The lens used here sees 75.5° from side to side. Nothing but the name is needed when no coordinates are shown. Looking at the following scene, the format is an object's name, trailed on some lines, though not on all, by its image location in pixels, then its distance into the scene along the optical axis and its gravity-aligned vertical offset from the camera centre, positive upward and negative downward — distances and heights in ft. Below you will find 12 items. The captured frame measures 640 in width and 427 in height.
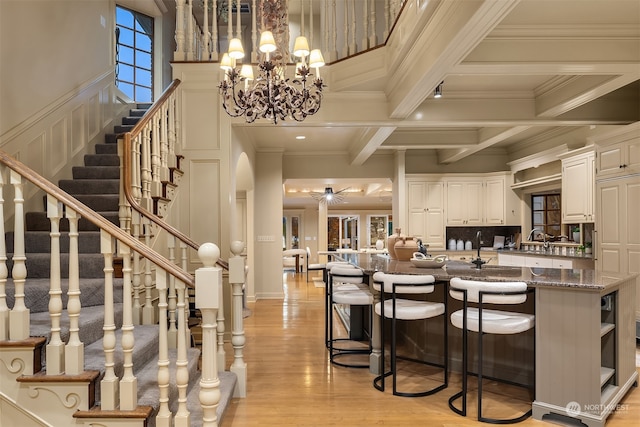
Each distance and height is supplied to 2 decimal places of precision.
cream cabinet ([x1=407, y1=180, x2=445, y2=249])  26.71 -0.14
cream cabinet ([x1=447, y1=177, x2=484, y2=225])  26.86 +0.88
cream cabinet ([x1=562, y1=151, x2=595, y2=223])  18.49 +1.21
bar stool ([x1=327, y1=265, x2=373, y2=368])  12.95 -2.54
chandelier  10.90 +3.54
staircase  7.29 -2.21
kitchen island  8.96 -2.99
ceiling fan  38.41 +1.92
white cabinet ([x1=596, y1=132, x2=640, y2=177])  14.80 +2.09
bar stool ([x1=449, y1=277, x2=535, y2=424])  9.23 -2.41
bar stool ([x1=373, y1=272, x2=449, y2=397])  10.52 -2.42
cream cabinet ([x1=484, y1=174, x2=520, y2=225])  25.96 +0.77
